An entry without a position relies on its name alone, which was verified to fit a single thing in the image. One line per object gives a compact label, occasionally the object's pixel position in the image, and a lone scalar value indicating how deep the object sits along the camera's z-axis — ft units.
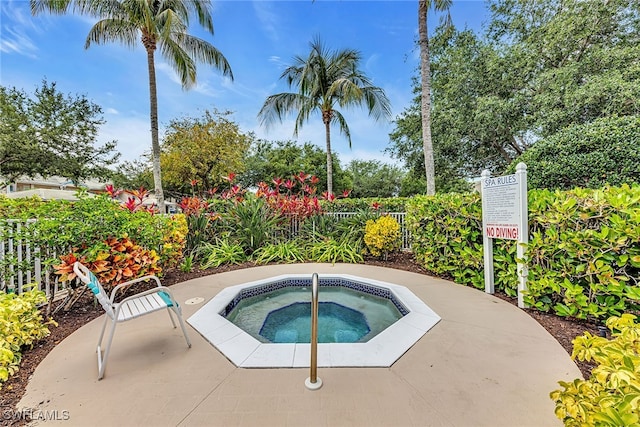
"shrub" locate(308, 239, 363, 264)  20.75
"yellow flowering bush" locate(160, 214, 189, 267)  15.34
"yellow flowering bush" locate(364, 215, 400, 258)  20.01
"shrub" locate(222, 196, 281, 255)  21.36
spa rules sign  11.05
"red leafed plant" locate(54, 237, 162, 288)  9.97
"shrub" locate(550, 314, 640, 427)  2.81
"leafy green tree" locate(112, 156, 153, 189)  66.65
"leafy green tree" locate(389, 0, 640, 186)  26.23
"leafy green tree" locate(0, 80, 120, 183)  34.96
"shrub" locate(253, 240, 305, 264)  20.61
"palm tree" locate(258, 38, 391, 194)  36.27
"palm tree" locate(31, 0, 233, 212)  24.08
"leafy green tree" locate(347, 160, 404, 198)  83.61
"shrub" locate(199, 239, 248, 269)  19.44
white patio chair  6.77
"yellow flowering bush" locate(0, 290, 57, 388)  6.75
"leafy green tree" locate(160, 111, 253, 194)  49.47
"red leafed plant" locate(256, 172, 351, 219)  22.31
